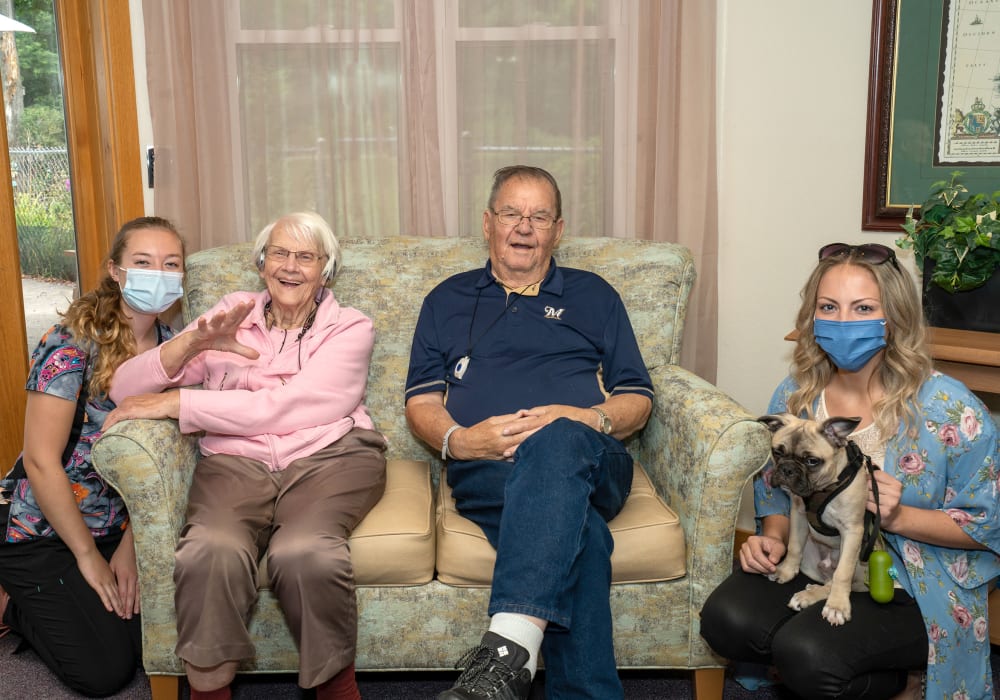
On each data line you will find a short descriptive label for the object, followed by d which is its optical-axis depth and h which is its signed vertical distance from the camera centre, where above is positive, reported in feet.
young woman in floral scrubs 7.04 -2.63
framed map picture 8.50 +0.59
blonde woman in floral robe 5.71 -2.41
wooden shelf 6.87 -1.48
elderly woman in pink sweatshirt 6.15 -2.26
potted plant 7.17 -0.75
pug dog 5.69 -2.00
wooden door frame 9.73 +0.54
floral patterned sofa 6.51 -2.89
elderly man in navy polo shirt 5.74 -1.98
